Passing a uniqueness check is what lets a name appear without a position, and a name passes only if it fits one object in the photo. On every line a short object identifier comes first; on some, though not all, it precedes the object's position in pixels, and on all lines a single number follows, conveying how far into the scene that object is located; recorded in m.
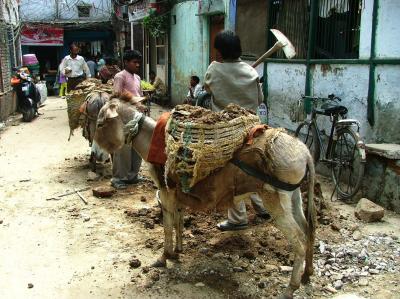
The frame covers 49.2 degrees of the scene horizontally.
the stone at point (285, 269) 3.92
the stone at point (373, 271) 3.89
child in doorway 16.24
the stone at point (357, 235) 4.59
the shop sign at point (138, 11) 16.91
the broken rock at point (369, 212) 5.03
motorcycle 13.02
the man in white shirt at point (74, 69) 11.21
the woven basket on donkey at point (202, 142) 3.31
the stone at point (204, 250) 4.34
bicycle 5.73
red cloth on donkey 3.80
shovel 5.53
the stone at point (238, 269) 3.97
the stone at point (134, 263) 4.05
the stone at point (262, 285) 3.68
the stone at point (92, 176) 7.03
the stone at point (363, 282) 3.70
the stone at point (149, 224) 4.98
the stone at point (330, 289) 3.60
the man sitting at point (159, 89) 16.00
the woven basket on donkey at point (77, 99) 7.12
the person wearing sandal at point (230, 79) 4.23
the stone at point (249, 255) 4.16
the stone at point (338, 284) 3.67
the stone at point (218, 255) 4.22
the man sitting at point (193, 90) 10.63
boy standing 6.34
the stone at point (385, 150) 5.18
